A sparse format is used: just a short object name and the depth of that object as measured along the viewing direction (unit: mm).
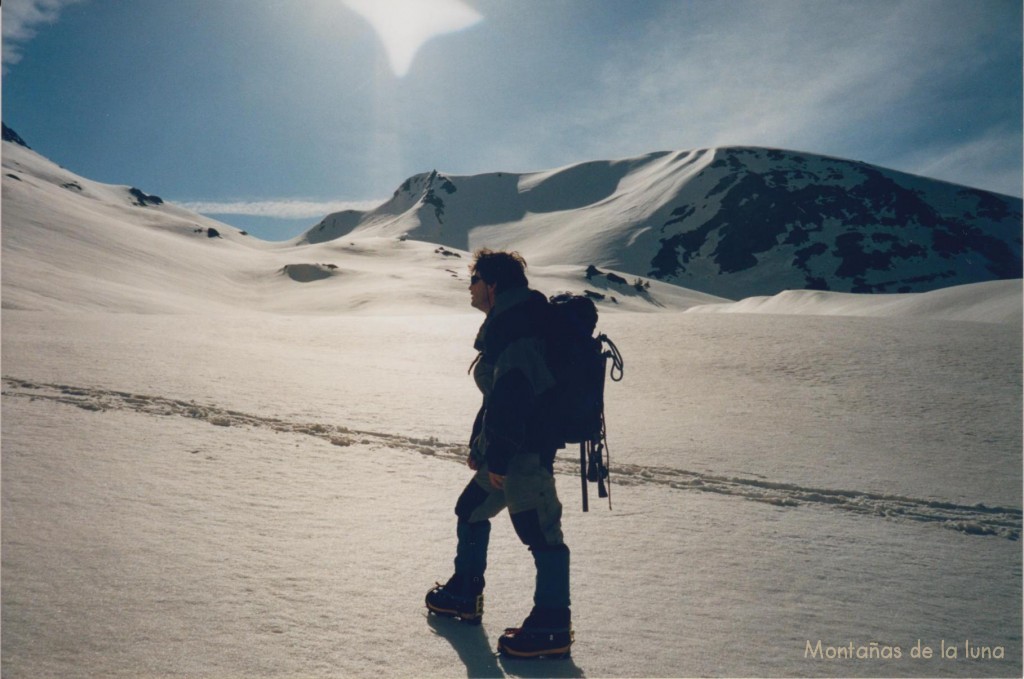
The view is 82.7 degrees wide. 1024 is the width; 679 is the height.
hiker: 3303
